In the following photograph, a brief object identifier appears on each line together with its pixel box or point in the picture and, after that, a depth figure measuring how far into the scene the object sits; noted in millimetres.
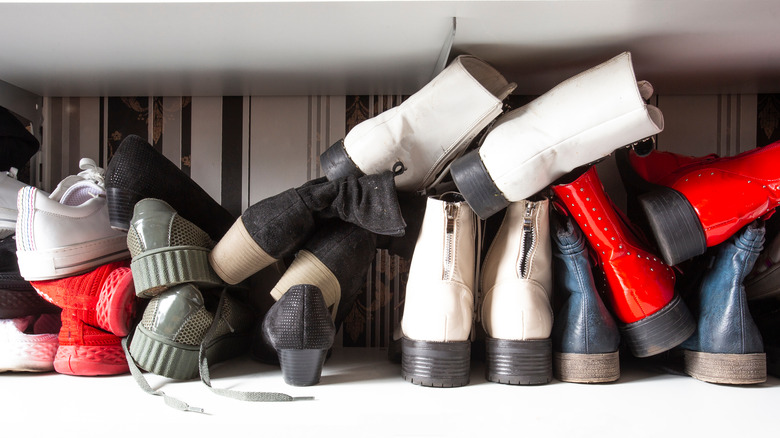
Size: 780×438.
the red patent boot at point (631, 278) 821
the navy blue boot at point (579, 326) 813
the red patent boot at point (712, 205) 812
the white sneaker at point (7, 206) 988
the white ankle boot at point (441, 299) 795
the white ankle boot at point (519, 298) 804
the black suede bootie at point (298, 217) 839
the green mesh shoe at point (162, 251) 825
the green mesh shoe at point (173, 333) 825
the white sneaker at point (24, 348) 859
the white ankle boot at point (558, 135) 758
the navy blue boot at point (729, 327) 802
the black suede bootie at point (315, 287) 773
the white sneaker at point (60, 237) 858
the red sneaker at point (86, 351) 847
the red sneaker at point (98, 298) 870
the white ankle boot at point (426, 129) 845
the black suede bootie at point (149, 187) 915
